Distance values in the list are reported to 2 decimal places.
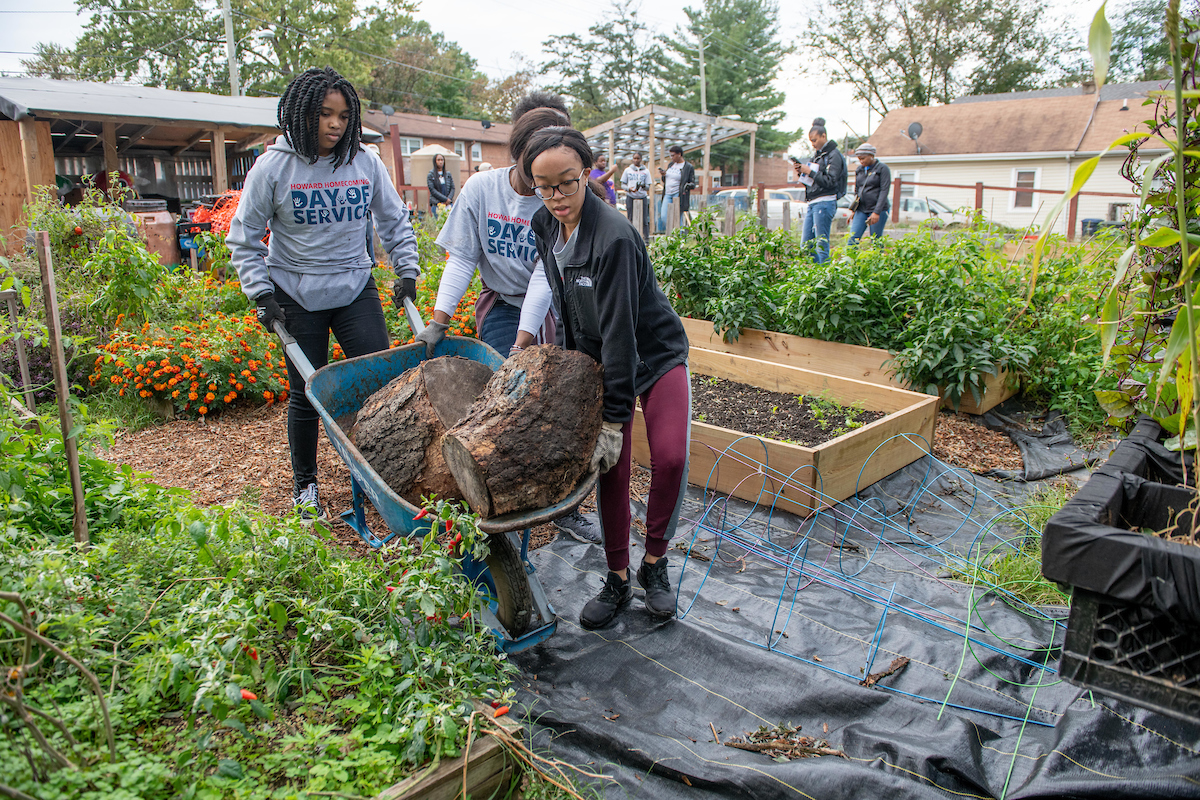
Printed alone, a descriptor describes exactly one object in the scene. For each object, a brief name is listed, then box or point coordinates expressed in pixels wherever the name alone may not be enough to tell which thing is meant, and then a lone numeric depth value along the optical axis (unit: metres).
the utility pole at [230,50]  23.00
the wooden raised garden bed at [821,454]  3.35
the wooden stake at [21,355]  3.67
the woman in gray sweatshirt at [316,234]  2.78
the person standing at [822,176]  7.95
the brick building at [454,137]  27.11
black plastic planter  1.27
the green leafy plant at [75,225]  5.60
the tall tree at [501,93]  44.31
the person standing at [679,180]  11.15
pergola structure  15.36
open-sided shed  10.24
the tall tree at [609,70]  44.22
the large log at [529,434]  1.93
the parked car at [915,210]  18.45
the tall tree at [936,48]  35.66
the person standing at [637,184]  12.14
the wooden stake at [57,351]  1.81
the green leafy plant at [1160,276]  1.25
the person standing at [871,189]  7.84
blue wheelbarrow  2.04
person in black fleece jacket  2.16
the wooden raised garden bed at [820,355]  4.59
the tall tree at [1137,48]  32.09
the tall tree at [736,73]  42.75
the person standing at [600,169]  10.50
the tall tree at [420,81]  40.03
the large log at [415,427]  2.28
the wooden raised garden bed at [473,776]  1.50
